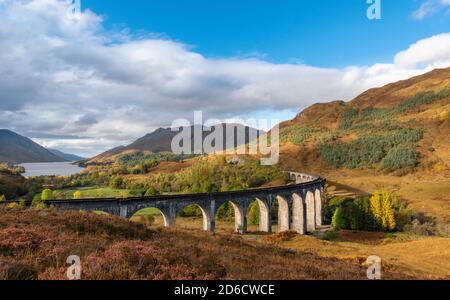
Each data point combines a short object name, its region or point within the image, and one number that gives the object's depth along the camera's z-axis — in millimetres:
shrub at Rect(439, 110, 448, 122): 140375
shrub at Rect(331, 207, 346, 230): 60906
